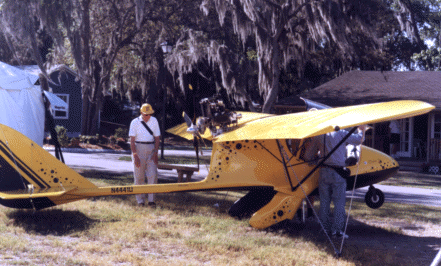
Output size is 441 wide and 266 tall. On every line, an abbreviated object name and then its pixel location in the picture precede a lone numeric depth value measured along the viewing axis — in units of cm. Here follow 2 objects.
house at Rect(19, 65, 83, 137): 3384
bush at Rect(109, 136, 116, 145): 2532
